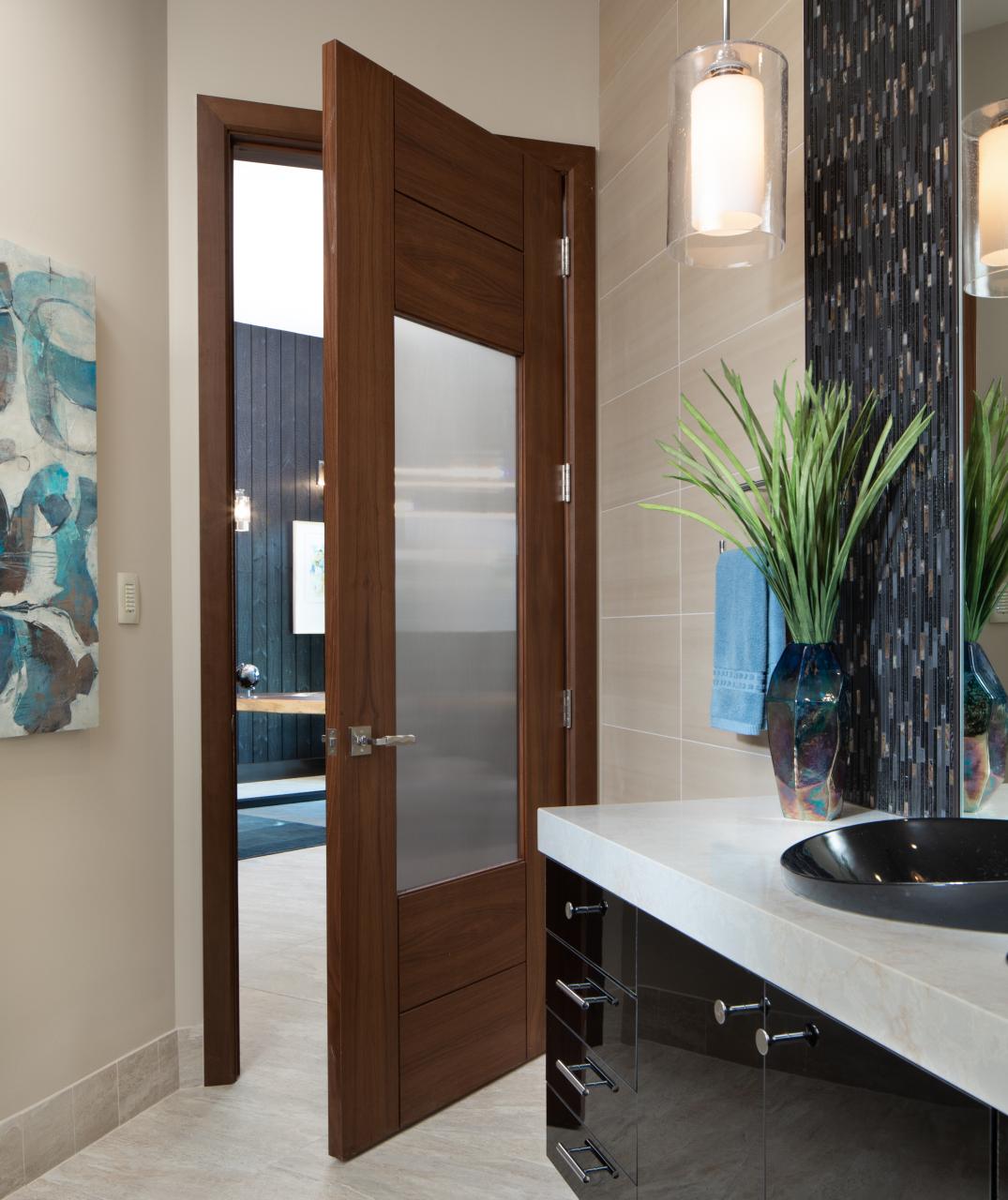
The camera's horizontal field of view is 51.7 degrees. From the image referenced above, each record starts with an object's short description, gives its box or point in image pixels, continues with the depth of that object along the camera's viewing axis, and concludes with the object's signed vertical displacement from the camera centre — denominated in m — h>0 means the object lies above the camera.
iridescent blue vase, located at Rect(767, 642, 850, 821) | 1.61 -0.21
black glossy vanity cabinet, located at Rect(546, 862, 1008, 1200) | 0.90 -0.55
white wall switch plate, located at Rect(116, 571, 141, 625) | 2.42 +0.00
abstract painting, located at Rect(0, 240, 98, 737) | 2.09 +0.21
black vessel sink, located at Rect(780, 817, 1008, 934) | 1.31 -0.33
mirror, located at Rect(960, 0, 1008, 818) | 1.45 +0.28
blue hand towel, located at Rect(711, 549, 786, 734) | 1.91 -0.09
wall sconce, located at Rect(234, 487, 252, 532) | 7.15 +0.61
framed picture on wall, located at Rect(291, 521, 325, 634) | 7.44 +0.15
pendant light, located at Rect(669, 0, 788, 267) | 1.67 +0.74
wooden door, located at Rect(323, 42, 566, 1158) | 2.16 +0.02
